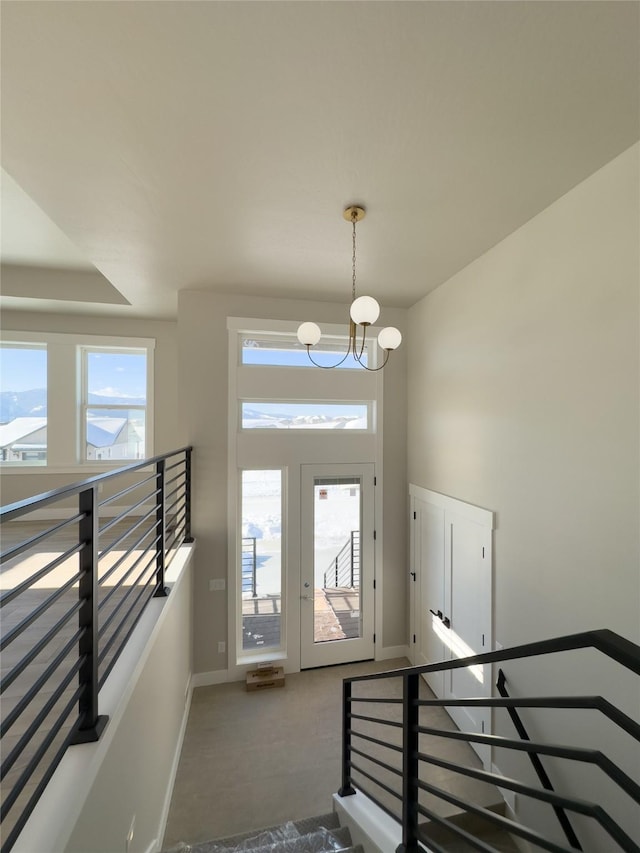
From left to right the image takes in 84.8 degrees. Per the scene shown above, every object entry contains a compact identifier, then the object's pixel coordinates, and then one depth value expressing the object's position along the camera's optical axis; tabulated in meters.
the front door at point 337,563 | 3.86
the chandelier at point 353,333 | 2.18
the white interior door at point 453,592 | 2.72
